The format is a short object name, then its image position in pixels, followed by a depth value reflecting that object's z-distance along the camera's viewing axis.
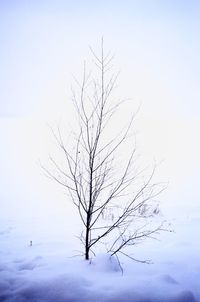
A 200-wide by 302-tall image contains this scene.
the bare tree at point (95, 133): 3.50
